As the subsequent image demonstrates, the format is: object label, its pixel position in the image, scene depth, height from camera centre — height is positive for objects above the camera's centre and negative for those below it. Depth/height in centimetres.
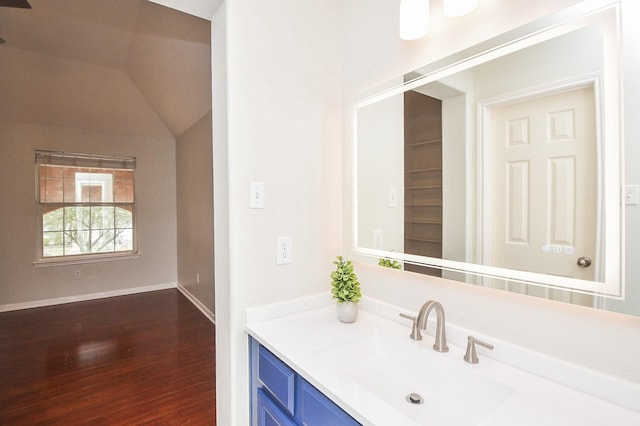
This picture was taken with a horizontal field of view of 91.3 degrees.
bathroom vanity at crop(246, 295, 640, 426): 76 -49
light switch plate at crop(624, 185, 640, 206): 74 +3
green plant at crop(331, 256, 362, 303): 135 -33
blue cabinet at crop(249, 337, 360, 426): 87 -61
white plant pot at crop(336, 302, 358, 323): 135 -44
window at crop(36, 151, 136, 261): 418 +10
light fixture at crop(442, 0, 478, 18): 103 +67
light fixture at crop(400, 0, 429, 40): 116 +72
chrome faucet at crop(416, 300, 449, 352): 102 -38
